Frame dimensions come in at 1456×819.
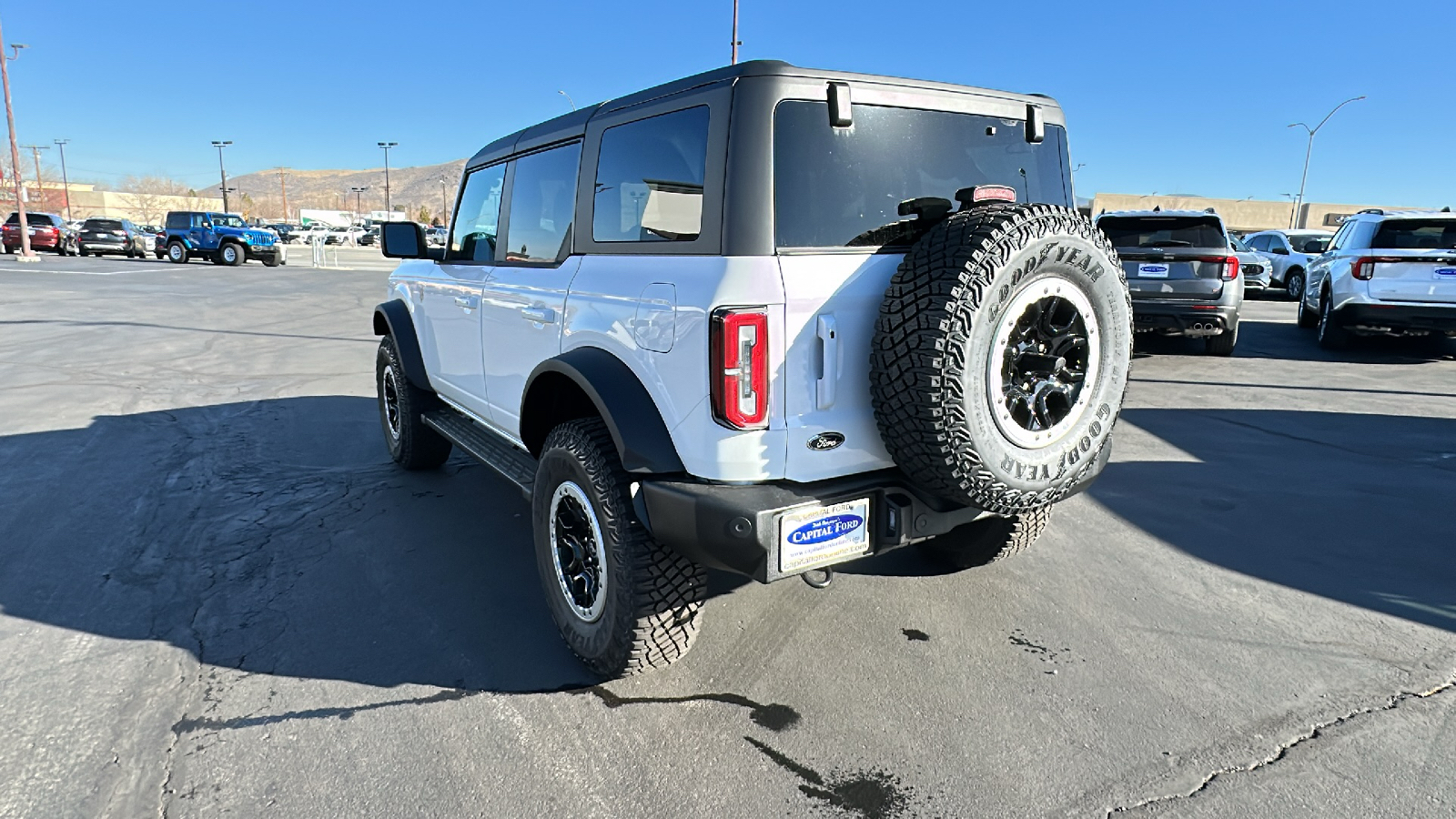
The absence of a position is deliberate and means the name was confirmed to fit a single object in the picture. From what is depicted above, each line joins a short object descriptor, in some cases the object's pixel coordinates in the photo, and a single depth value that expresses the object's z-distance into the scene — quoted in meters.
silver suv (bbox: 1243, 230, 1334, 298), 19.55
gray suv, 9.60
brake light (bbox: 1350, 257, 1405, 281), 9.98
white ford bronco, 2.52
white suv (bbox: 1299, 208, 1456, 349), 9.55
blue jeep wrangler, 29.97
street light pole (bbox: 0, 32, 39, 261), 29.29
